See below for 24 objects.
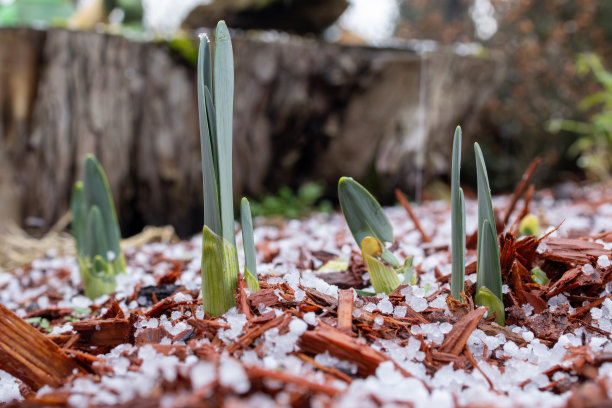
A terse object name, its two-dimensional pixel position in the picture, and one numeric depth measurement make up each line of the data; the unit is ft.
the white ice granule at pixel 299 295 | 1.23
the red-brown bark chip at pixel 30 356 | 1.15
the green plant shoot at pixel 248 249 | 1.24
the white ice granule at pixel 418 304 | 1.26
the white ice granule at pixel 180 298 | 1.34
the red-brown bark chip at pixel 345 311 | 1.15
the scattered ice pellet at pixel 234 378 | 1.00
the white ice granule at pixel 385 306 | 1.24
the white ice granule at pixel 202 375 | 0.99
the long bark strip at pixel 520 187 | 1.53
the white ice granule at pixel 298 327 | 1.12
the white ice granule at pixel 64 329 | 1.29
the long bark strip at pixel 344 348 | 1.09
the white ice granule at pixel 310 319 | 1.15
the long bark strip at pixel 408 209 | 1.59
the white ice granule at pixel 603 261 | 1.33
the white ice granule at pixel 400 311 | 1.24
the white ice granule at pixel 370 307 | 1.23
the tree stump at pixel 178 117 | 2.72
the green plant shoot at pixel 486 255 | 1.22
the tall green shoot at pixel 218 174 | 1.20
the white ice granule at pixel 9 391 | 1.16
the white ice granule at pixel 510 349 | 1.19
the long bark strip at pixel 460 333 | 1.17
